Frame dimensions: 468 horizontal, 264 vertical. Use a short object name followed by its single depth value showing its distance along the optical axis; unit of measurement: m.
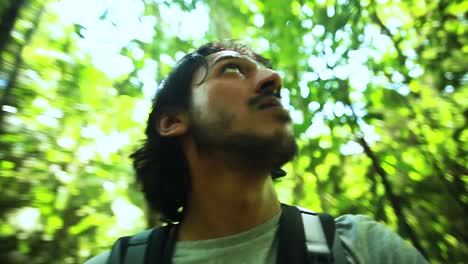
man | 0.34
